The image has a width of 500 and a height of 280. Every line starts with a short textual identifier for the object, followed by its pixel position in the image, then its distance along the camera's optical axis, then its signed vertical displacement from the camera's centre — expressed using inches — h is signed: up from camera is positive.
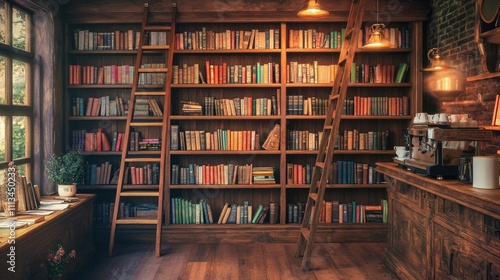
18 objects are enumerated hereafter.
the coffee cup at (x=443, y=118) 154.3 +4.8
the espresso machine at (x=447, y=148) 141.6 -4.5
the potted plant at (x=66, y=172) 193.9 -16.5
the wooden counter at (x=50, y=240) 132.0 -35.4
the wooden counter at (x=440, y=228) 113.7 -27.0
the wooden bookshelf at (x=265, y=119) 227.1 +6.6
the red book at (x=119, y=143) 230.5 -5.5
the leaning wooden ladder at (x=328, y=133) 183.0 -0.2
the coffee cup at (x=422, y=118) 162.6 +5.1
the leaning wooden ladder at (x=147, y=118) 204.7 +6.6
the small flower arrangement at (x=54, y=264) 149.2 -41.2
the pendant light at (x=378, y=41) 181.9 +34.8
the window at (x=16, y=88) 174.7 +16.8
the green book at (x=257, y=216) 229.3 -39.9
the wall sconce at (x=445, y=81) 194.1 +21.5
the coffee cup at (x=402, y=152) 178.1 -7.1
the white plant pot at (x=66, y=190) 195.2 -23.8
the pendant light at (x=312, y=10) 181.2 +46.3
